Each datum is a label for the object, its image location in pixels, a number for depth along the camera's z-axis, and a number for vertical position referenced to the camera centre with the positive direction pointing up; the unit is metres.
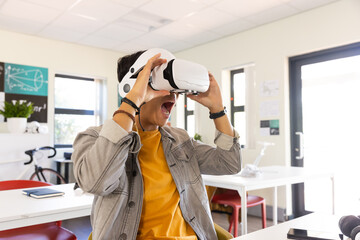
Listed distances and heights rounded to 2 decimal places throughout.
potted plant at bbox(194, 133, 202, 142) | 5.02 -0.19
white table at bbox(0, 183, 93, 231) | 1.40 -0.40
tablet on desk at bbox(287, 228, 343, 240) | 0.97 -0.35
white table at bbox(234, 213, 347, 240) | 1.07 -0.39
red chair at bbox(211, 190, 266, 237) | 2.62 -0.67
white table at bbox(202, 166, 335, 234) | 2.24 -0.46
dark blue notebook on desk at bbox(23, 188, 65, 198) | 1.79 -0.39
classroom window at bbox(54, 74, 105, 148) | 5.15 +0.35
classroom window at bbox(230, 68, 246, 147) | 4.79 +0.38
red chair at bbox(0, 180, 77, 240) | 1.73 -0.61
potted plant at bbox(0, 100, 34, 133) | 4.13 +0.15
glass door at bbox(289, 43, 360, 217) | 3.56 +0.02
